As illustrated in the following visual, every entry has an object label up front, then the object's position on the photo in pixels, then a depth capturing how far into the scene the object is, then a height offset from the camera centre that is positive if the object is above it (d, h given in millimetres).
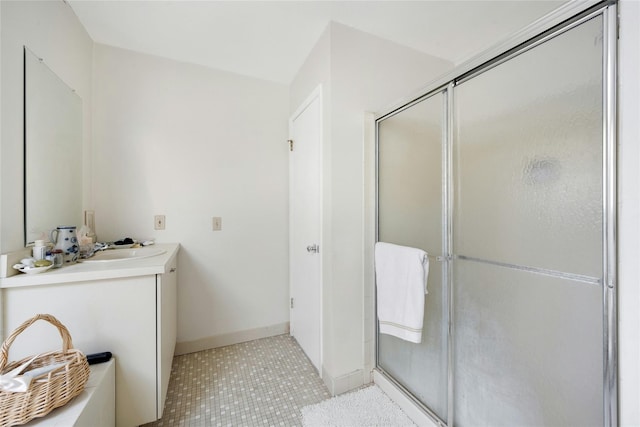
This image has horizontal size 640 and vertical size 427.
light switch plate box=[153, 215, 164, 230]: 1958 -78
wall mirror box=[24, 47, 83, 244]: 1197 +332
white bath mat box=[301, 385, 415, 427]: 1388 -1168
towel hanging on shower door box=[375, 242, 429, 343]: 1314 -434
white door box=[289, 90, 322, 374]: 1812 -117
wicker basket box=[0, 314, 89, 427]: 810 -603
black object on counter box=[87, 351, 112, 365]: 1103 -646
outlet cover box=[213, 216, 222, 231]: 2137 -94
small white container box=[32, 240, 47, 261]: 1134 -176
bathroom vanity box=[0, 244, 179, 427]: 1061 -476
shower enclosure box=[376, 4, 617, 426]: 794 -78
